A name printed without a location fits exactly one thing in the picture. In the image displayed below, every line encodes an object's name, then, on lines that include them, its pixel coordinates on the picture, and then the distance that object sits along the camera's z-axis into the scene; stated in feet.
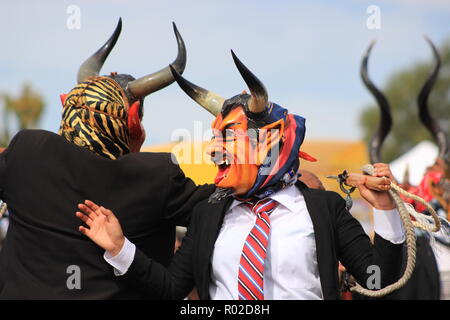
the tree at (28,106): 111.75
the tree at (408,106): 127.03
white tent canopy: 53.10
